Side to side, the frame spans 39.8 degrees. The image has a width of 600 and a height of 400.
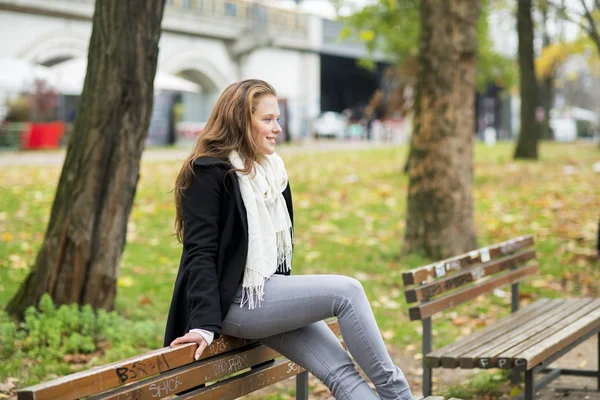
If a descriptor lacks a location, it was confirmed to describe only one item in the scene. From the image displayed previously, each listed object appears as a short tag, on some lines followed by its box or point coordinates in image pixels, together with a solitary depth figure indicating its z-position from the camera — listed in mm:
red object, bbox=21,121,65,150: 22359
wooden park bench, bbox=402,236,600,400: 4145
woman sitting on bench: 3092
